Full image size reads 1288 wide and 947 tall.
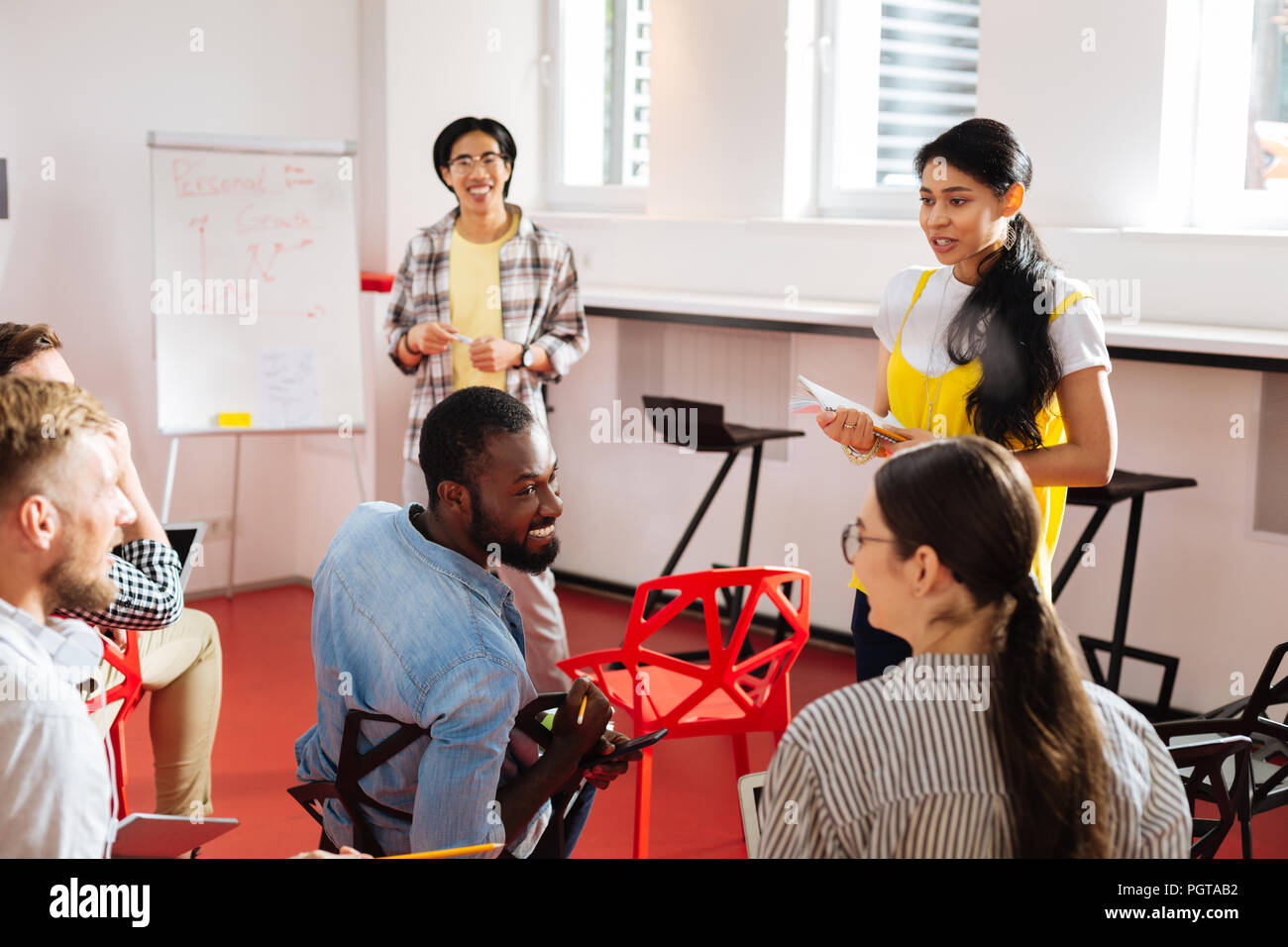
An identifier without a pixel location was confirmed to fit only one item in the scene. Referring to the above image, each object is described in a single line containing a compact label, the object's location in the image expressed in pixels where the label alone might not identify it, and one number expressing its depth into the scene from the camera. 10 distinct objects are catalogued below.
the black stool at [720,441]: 3.82
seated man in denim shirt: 1.57
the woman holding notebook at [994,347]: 2.09
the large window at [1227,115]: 3.61
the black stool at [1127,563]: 3.23
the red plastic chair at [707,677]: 2.37
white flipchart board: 4.26
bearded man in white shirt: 1.19
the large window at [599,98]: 5.27
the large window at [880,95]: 4.38
